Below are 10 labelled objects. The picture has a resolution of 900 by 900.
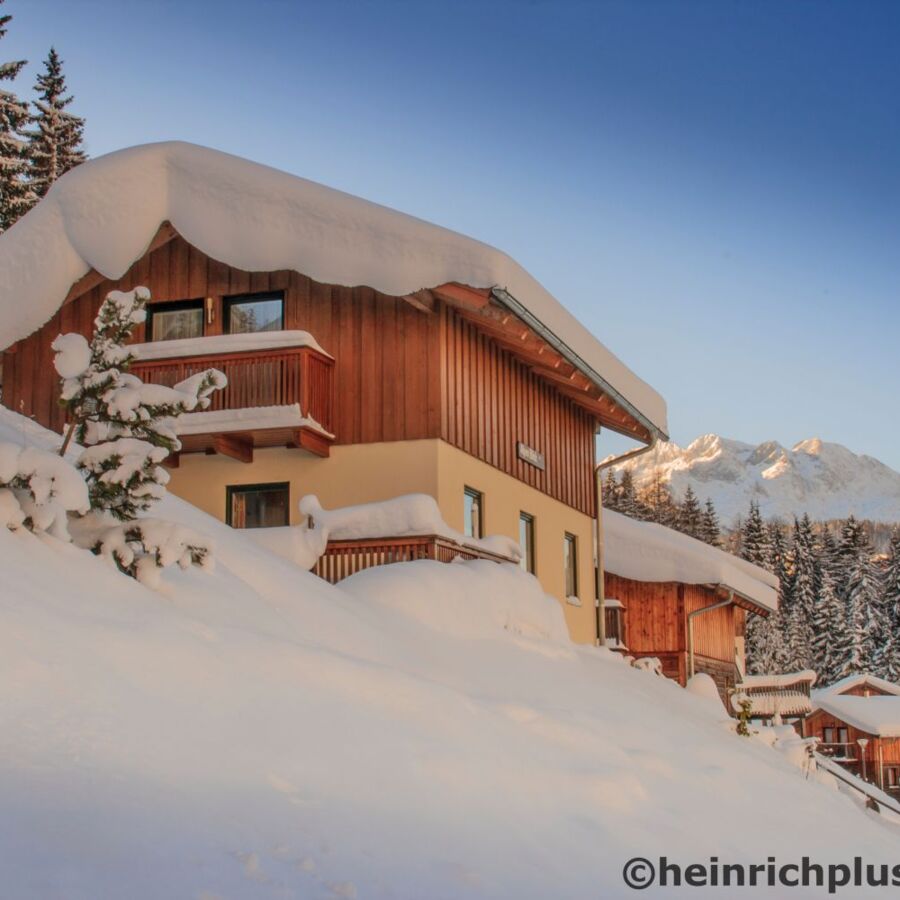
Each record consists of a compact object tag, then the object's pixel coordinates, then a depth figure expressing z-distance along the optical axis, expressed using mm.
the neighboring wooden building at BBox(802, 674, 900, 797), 54656
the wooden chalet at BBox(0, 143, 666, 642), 18078
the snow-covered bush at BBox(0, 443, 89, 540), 8352
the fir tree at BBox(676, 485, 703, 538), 87062
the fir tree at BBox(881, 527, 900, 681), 76250
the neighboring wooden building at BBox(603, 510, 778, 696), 30000
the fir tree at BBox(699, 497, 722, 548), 88625
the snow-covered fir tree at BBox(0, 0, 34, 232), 37031
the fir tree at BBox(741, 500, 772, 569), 86625
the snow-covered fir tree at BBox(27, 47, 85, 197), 40219
